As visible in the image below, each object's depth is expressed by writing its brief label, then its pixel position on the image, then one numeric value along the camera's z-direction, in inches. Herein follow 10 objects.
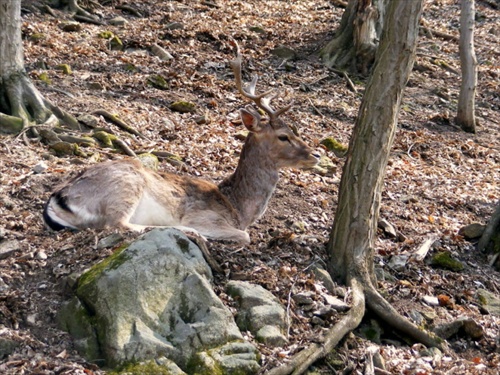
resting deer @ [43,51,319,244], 288.7
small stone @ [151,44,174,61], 546.5
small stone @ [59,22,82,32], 581.3
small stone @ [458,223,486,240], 350.3
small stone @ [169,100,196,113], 460.1
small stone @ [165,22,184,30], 606.2
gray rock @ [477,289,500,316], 290.6
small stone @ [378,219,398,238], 345.7
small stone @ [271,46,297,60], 603.5
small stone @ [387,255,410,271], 307.8
